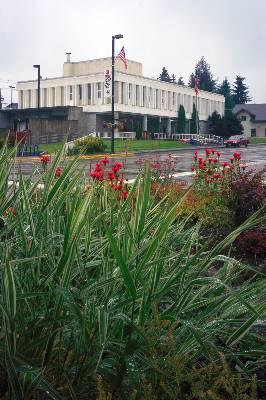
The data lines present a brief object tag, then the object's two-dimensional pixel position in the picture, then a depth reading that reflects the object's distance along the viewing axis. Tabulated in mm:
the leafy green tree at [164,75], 140500
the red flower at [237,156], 10038
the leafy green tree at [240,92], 134875
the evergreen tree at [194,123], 78600
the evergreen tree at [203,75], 136625
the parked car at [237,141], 56562
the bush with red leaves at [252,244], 6738
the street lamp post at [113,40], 36800
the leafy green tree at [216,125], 76038
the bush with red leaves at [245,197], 7301
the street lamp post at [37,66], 51203
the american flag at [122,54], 40312
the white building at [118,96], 68312
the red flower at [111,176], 7226
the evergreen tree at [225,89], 121794
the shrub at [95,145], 37750
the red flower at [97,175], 6388
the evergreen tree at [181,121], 76656
